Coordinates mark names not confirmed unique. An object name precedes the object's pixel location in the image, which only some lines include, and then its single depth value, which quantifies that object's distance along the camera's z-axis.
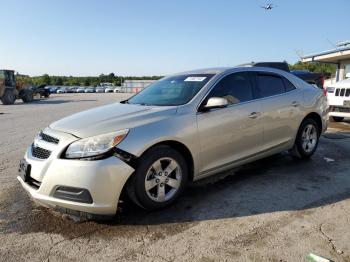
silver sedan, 3.44
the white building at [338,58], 19.03
